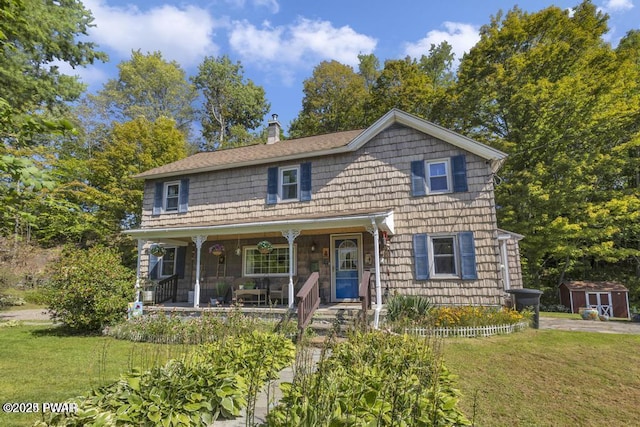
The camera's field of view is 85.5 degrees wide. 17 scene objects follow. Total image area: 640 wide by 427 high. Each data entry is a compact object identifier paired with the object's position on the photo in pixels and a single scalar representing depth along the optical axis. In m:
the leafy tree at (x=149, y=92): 30.39
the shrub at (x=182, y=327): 6.81
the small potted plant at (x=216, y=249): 12.08
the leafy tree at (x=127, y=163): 22.84
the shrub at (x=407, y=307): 8.91
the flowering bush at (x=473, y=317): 8.53
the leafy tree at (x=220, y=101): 32.88
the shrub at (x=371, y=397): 2.89
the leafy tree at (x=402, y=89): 22.41
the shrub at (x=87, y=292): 9.19
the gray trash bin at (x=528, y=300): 9.38
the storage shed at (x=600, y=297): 14.35
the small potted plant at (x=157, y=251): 12.29
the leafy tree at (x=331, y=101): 26.55
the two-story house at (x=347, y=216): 10.23
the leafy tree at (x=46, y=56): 8.91
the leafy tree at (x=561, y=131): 16.78
